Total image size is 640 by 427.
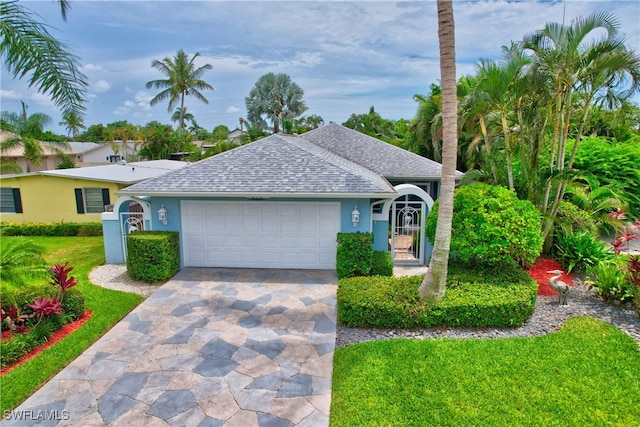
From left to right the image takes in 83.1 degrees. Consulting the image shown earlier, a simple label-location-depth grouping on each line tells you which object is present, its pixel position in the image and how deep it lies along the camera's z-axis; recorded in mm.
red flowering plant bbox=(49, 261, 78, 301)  7914
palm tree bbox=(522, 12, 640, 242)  8867
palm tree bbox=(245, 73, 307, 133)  32875
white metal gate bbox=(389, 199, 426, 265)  11750
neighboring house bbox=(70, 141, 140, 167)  39609
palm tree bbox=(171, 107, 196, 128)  40594
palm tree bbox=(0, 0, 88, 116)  6016
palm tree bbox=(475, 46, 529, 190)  9328
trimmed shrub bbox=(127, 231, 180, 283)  10383
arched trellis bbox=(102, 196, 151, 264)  11992
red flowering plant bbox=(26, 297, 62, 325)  7328
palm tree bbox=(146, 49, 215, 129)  38406
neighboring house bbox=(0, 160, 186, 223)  17734
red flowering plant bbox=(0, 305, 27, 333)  7020
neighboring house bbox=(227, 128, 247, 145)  36312
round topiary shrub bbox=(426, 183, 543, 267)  8422
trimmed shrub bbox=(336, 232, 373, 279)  10180
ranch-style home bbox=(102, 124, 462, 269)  10719
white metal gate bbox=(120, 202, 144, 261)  12148
